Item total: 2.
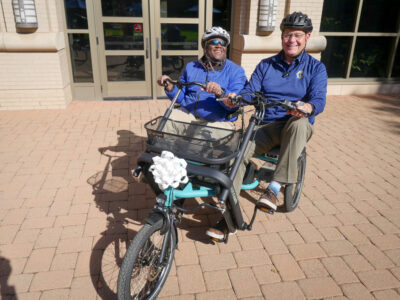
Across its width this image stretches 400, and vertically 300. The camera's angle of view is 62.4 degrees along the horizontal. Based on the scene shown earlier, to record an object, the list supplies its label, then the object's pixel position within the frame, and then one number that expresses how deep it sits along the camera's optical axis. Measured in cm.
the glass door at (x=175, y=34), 691
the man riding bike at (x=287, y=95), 286
